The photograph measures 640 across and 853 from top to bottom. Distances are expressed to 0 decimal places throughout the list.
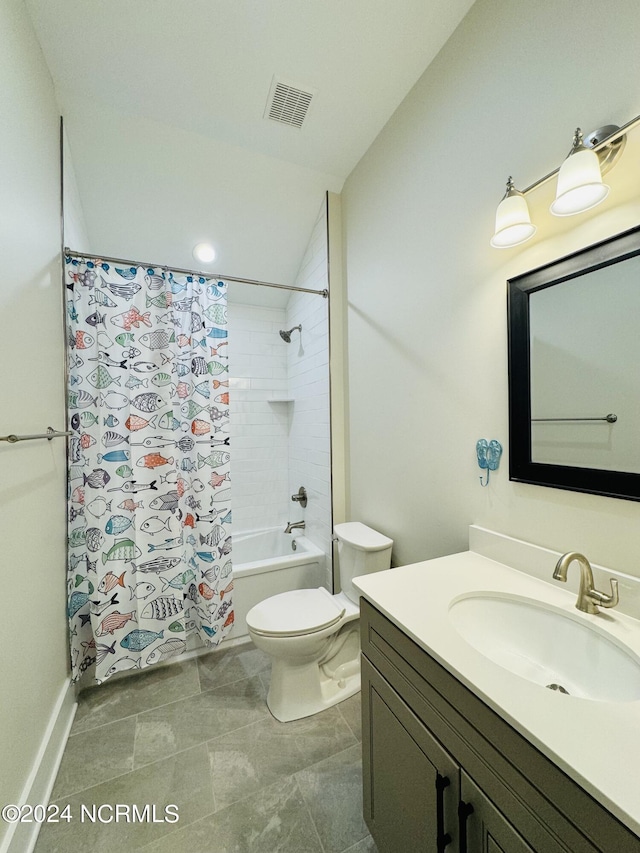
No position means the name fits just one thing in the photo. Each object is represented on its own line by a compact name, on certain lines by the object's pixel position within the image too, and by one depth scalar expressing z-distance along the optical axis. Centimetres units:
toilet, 151
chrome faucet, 83
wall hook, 120
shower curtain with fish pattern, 171
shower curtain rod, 167
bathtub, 211
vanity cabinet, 50
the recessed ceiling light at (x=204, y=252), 229
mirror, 87
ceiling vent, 158
